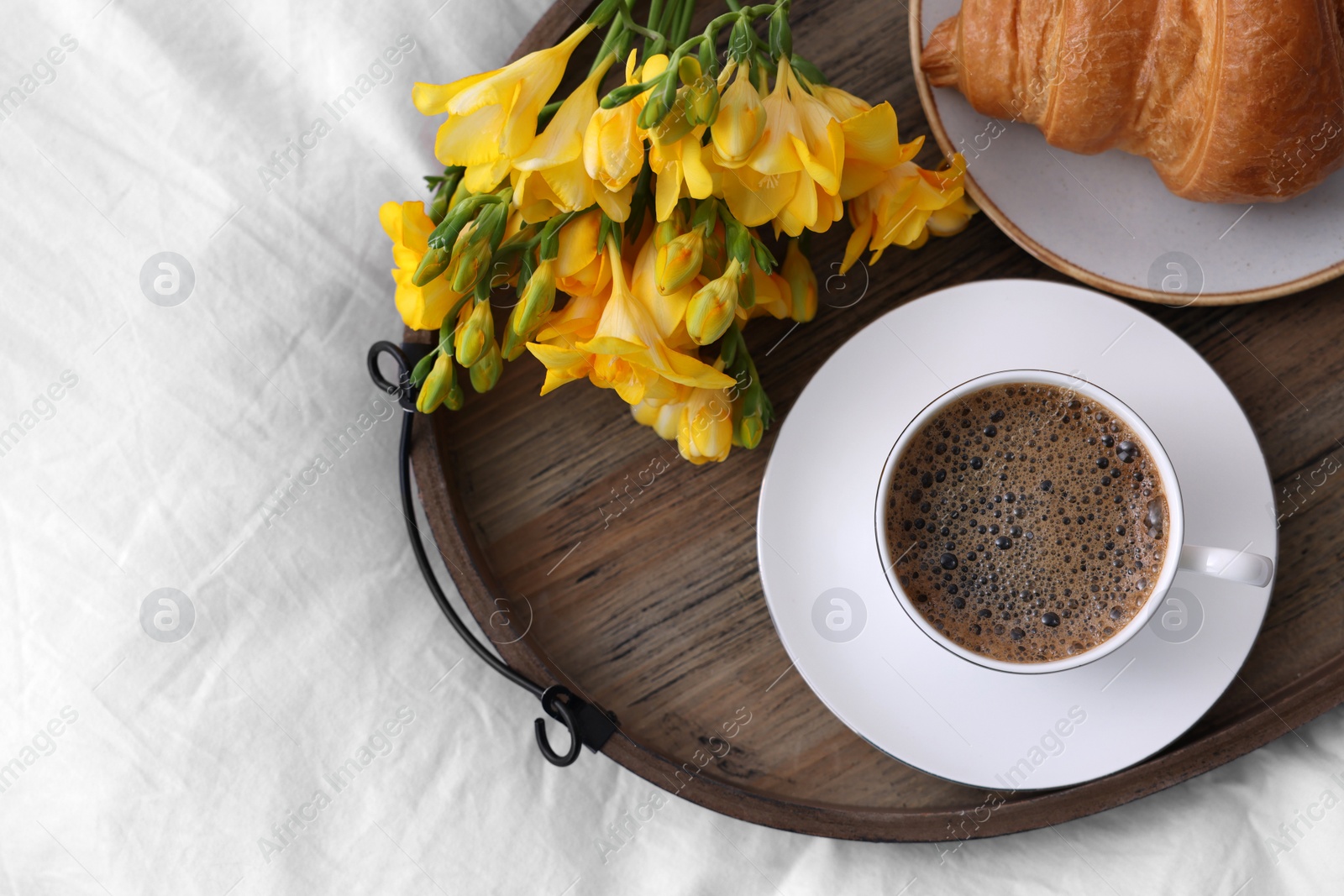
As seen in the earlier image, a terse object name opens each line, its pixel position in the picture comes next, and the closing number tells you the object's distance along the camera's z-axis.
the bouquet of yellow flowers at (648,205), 0.66
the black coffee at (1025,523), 0.70
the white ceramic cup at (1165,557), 0.67
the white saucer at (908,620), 0.72
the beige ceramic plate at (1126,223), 0.73
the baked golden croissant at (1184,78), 0.68
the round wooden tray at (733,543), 0.75
